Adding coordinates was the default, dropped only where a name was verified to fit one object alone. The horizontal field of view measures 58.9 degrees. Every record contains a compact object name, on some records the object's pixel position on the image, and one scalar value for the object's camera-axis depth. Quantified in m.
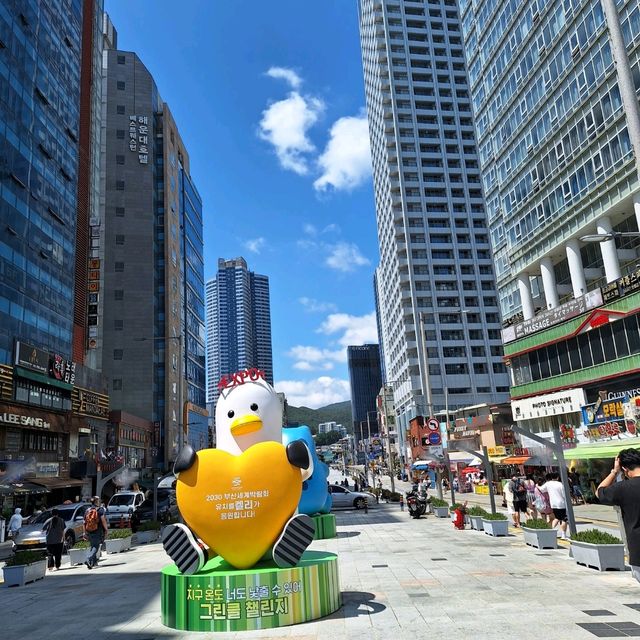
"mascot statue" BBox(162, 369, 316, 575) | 8.62
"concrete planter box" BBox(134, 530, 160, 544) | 22.09
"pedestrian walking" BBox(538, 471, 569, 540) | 15.46
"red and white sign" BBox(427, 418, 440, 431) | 31.12
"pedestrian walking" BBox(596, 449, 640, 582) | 5.30
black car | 26.89
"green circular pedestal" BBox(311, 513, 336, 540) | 19.94
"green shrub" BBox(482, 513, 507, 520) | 18.19
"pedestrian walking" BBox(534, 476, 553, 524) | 16.28
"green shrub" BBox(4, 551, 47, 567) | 13.97
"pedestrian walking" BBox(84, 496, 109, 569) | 16.47
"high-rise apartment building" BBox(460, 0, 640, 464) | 29.14
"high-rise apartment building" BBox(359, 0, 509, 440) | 81.81
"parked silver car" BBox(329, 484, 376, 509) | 32.69
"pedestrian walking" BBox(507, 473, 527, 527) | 19.12
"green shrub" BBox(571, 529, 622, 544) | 11.48
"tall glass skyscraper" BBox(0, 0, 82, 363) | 37.59
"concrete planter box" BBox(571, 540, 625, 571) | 11.23
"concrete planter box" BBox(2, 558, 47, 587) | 13.84
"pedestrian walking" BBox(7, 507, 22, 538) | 23.16
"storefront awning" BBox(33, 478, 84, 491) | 37.28
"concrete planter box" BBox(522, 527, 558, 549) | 14.78
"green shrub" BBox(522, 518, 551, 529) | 14.99
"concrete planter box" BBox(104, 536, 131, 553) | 19.58
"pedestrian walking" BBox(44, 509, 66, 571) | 16.67
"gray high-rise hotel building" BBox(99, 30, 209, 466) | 71.94
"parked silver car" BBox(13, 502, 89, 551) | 19.89
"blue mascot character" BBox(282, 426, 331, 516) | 18.97
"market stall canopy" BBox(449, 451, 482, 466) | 48.49
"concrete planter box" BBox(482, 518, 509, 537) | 17.89
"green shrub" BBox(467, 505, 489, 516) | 19.92
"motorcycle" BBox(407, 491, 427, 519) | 25.67
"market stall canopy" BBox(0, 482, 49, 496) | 29.61
